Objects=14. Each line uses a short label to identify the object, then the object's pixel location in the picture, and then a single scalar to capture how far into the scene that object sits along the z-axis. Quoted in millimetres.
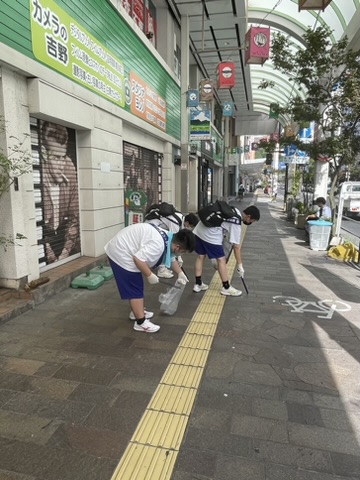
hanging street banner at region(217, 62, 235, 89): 11383
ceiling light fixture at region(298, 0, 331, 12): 6301
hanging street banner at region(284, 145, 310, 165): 13652
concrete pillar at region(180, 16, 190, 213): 12070
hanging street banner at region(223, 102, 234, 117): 17594
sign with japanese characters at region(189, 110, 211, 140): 12719
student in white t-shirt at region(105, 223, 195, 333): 3342
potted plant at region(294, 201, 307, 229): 12734
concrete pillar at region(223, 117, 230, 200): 26091
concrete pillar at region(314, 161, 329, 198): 12148
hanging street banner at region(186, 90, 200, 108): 11953
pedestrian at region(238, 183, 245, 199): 27922
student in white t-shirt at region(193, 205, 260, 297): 4848
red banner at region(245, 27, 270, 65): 8992
